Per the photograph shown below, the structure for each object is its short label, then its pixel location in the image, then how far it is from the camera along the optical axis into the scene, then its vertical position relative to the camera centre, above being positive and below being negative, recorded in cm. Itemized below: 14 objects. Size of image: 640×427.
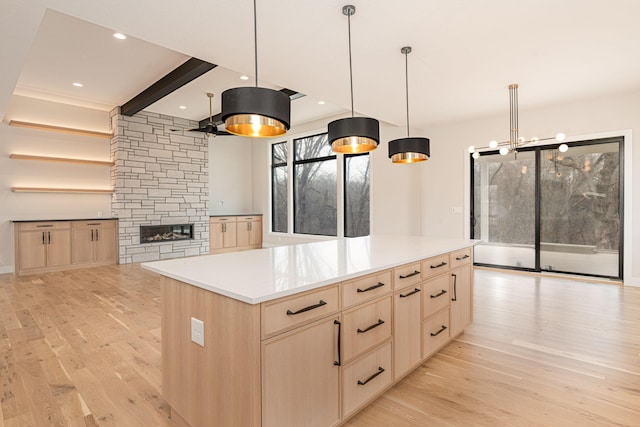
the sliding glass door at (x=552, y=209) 495 -2
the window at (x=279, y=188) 875 +58
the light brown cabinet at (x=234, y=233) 813 -60
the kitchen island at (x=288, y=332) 138 -61
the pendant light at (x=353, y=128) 235 +58
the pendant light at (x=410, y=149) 292 +53
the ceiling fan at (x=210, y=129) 555 +138
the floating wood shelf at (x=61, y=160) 576 +95
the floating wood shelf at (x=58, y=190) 578 +39
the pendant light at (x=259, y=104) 167 +54
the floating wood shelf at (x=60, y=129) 572 +151
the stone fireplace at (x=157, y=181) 664 +63
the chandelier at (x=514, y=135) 441 +115
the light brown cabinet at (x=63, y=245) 555 -61
